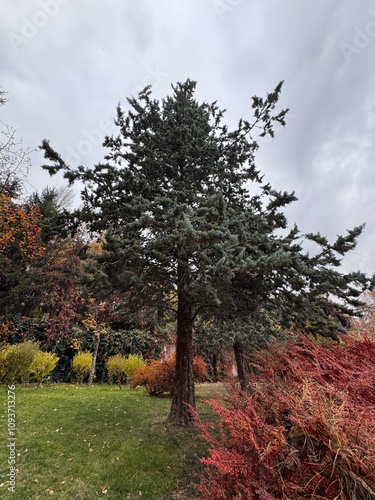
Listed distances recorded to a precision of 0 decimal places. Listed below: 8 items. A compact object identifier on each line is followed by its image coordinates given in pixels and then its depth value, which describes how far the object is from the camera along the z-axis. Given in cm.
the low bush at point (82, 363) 1210
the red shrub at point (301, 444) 160
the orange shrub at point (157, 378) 968
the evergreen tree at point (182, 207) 510
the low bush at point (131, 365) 1207
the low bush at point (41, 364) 973
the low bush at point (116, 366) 1229
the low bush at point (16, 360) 895
